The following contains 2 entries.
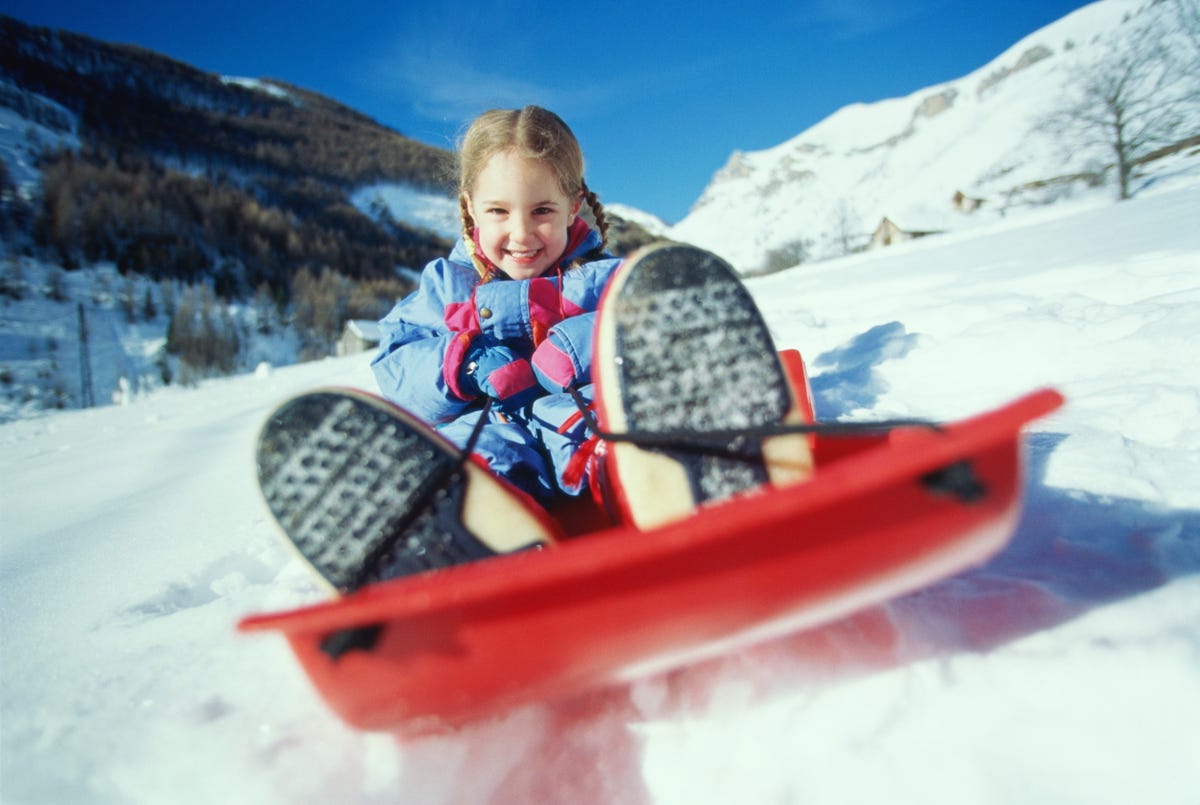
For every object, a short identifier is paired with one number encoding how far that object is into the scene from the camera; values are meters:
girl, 0.56
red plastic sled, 0.38
